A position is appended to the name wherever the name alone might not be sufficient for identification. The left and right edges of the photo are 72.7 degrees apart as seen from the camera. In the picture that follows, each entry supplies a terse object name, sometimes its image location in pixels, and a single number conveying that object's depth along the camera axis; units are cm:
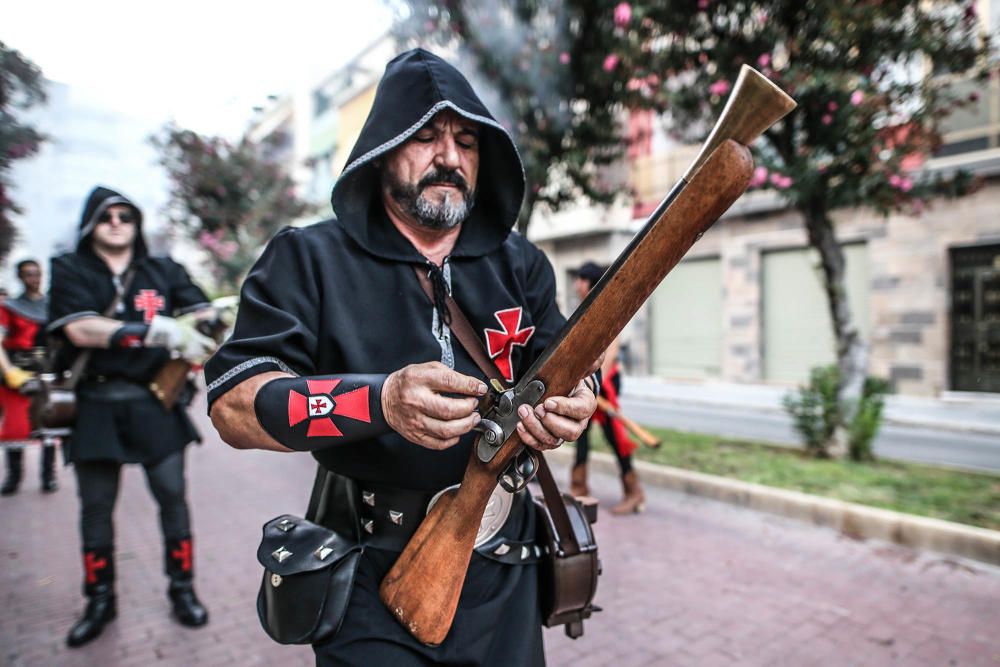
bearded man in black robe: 131
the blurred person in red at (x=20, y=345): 579
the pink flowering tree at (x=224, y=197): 1394
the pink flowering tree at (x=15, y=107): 271
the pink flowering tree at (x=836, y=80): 584
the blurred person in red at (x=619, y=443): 536
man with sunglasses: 320
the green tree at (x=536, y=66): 730
